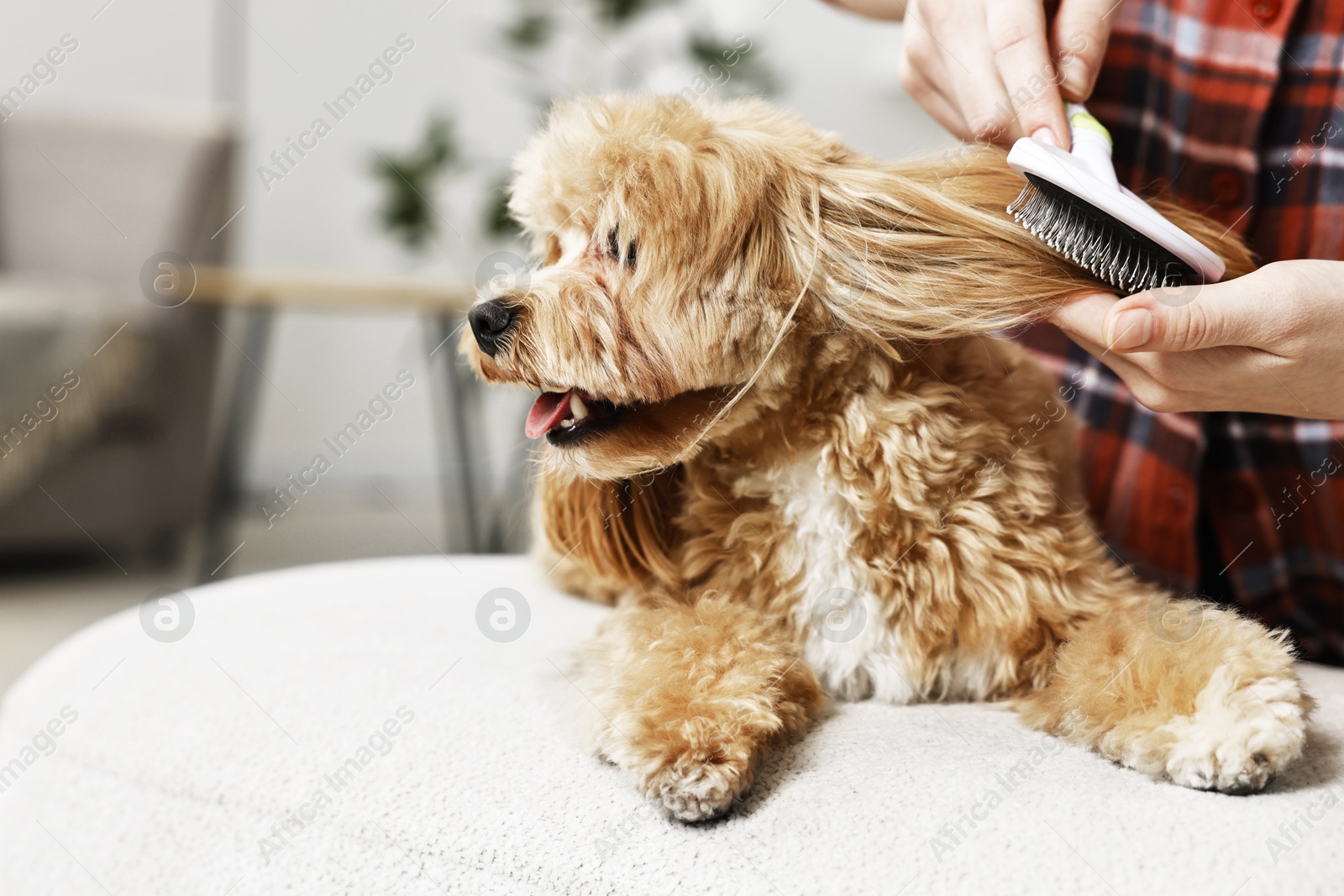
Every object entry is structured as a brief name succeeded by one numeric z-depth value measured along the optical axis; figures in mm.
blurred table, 2271
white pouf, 568
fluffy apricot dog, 735
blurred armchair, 2309
